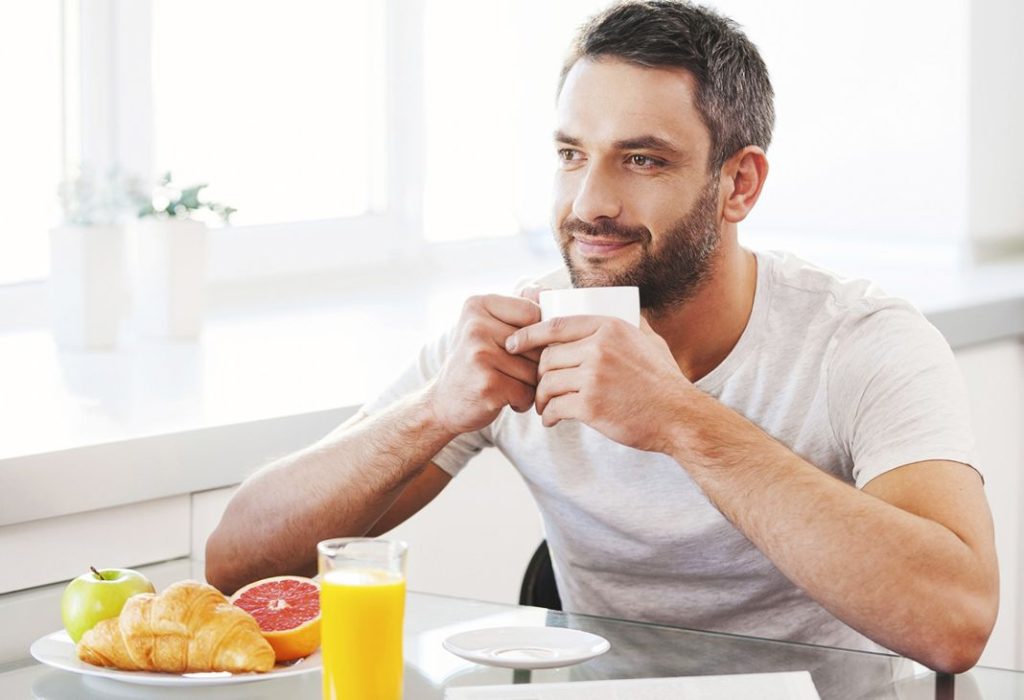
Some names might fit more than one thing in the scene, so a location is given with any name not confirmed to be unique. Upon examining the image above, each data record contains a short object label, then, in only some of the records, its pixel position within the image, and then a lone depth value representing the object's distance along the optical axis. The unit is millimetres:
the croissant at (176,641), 2125
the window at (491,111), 4405
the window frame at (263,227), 3431
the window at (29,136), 3324
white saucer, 2150
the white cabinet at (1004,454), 3581
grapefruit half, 2151
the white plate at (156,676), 2115
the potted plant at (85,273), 3131
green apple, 2189
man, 2356
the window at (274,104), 3650
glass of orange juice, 1987
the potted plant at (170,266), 3228
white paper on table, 2073
